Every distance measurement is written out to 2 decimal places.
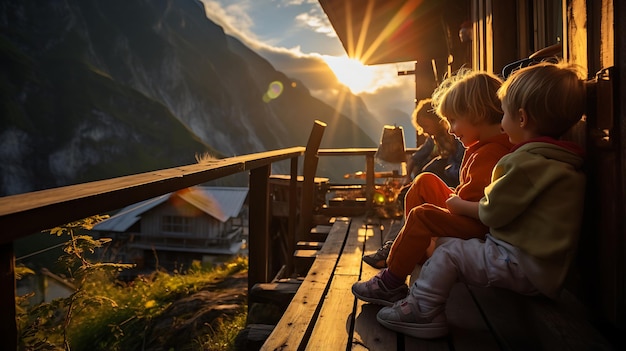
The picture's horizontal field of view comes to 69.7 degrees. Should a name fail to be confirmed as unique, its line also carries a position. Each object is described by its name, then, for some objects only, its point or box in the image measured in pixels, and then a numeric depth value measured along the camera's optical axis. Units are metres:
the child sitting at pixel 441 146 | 3.69
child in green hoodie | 1.63
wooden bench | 1.73
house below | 28.34
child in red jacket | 2.01
